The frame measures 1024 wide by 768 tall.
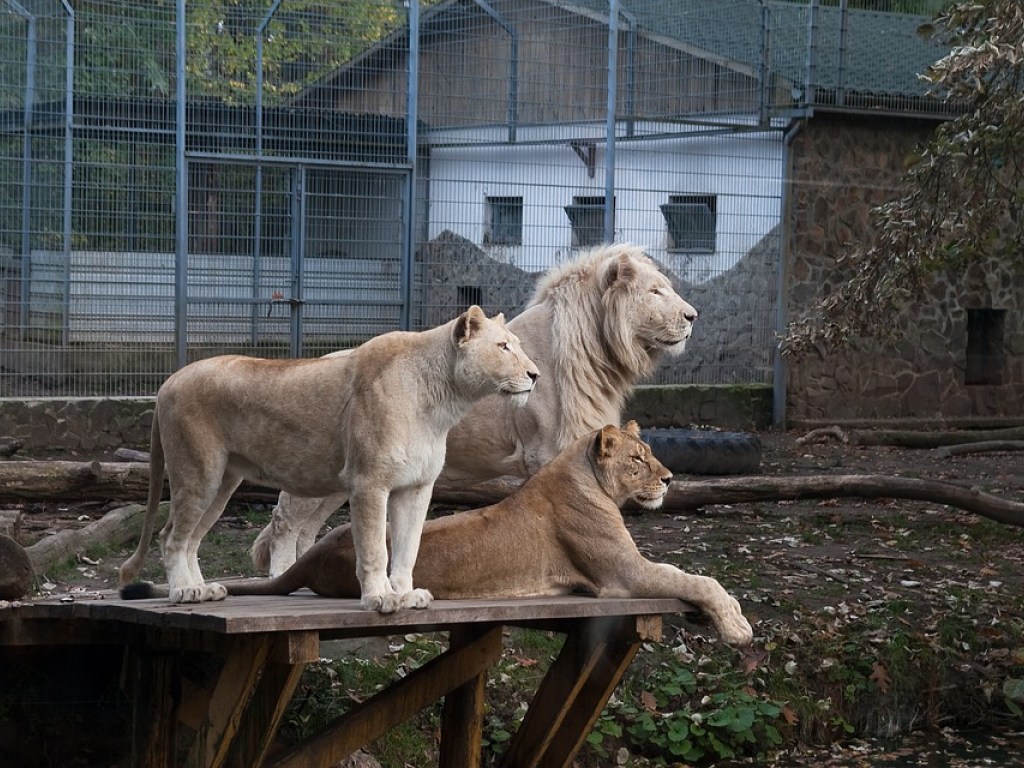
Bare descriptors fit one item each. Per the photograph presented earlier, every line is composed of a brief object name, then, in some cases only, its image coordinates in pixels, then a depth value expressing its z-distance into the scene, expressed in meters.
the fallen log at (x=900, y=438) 15.73
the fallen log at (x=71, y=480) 8.98
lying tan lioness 5.34
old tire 12.30
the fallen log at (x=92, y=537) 7.82
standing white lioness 4.84
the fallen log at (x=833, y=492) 10.05
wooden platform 4.84
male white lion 6.76
